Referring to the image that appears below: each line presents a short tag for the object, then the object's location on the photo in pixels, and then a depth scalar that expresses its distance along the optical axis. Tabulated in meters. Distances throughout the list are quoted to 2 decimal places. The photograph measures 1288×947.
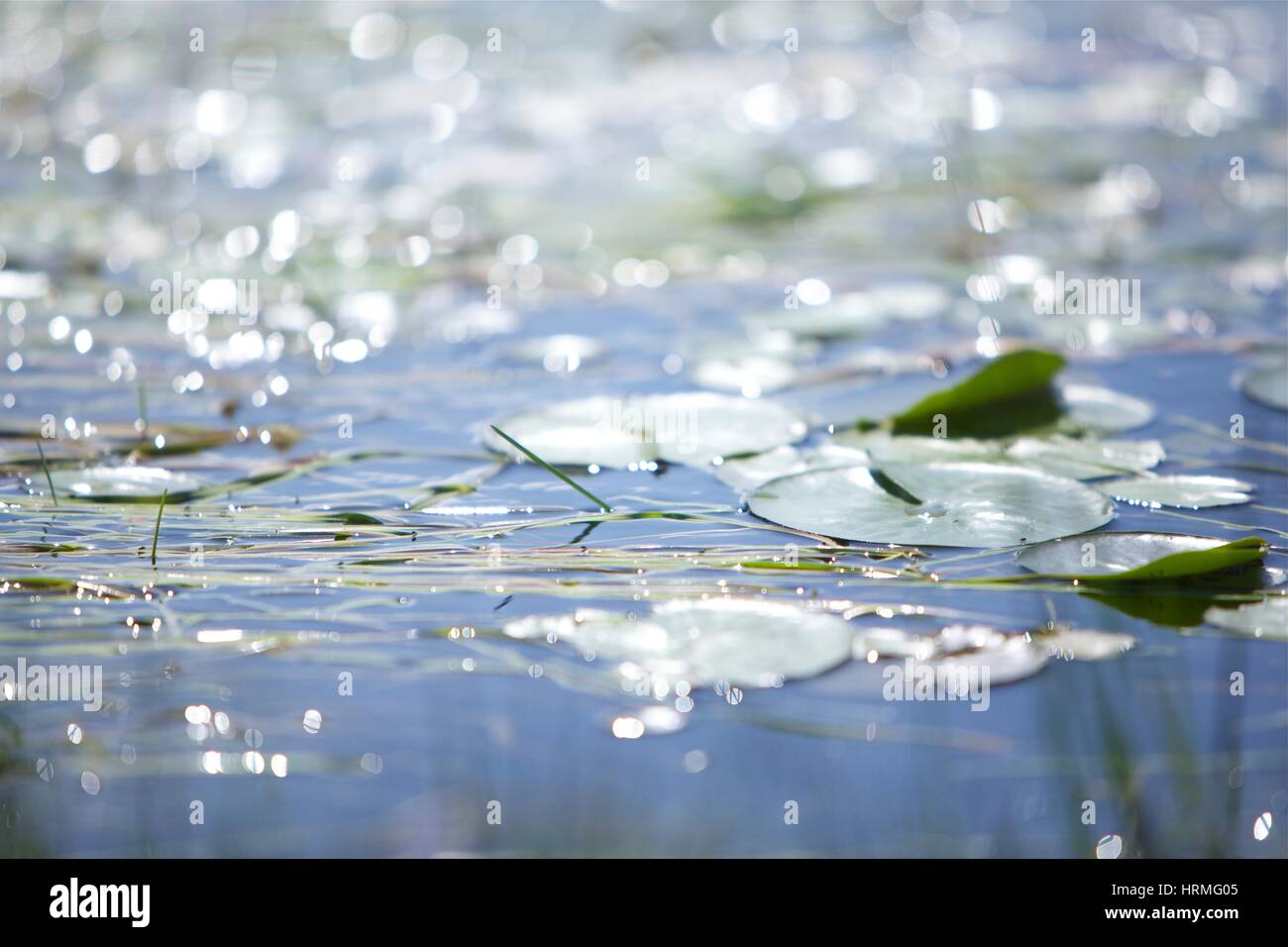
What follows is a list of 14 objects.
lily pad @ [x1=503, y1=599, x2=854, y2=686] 2.40
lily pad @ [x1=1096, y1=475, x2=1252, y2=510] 2.53
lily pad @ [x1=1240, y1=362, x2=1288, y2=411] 2.67
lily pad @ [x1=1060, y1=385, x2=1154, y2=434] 2.65
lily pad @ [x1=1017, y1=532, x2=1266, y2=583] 2.45
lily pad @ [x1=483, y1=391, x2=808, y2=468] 2.61
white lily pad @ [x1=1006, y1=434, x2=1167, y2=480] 2.57
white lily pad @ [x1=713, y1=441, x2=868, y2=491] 2.58
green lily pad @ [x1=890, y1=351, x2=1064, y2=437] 2.64
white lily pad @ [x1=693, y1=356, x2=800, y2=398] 2.74
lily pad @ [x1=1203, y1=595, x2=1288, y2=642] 2.42
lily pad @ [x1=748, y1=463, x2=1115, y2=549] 2.49
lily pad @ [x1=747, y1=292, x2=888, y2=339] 2.85
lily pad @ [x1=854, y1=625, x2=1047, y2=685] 2.40
